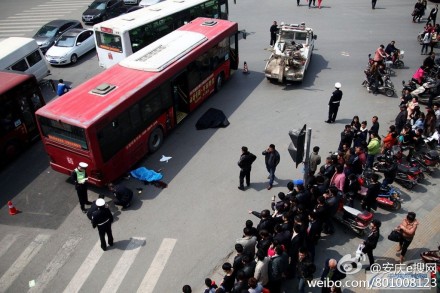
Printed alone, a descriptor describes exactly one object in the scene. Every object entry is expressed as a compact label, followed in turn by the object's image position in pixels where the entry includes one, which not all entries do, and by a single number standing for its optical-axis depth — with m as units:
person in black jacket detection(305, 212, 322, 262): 9.67
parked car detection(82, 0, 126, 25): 29.22
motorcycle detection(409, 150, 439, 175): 13.53
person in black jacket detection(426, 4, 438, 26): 25.05
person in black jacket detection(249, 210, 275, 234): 9.64
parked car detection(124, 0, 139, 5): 32.25
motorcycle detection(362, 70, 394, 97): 18.47
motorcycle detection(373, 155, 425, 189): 12.85
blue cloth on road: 13.75
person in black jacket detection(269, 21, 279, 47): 23.48
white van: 18.17
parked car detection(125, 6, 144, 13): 27.51
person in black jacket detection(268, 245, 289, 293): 8.59
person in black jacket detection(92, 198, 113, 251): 10.41
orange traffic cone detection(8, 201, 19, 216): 12.62
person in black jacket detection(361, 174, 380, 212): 11.08
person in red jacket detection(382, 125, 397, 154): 13.28
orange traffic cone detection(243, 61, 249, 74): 21.31
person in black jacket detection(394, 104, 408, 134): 14.51
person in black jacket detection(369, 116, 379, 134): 13.68
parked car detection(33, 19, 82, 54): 24.50
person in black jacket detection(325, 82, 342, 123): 15.78
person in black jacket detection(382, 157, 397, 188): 12.05
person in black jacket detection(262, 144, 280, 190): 12.54
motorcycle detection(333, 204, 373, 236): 10.96
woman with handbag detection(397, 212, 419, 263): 9.62
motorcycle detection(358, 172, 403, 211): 11.95
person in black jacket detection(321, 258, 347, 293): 8.45
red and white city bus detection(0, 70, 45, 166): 14.60
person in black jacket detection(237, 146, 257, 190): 12.48
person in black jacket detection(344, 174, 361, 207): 11.57
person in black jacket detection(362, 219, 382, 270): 9.27
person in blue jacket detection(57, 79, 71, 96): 17.91
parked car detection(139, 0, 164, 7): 28.92
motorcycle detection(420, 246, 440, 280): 9.55
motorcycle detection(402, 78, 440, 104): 17.36
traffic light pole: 9.41
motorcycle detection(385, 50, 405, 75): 20.69
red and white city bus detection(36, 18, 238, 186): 12.41
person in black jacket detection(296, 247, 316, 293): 8.53
